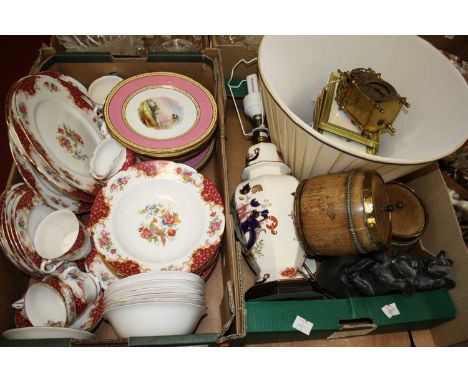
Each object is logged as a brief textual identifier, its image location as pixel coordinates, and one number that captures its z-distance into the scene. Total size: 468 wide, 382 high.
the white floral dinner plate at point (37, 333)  0.71
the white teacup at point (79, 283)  0.81
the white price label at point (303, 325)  0.82
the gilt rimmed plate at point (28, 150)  0.75
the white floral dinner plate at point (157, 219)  0.86
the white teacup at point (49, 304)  0.78
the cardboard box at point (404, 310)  0.83
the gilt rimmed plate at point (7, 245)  0.79
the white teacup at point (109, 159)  0.90
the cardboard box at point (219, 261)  0.70
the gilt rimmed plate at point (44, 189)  0.78
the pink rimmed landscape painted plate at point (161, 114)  0.94
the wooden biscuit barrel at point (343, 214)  0.72
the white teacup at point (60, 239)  0.83
